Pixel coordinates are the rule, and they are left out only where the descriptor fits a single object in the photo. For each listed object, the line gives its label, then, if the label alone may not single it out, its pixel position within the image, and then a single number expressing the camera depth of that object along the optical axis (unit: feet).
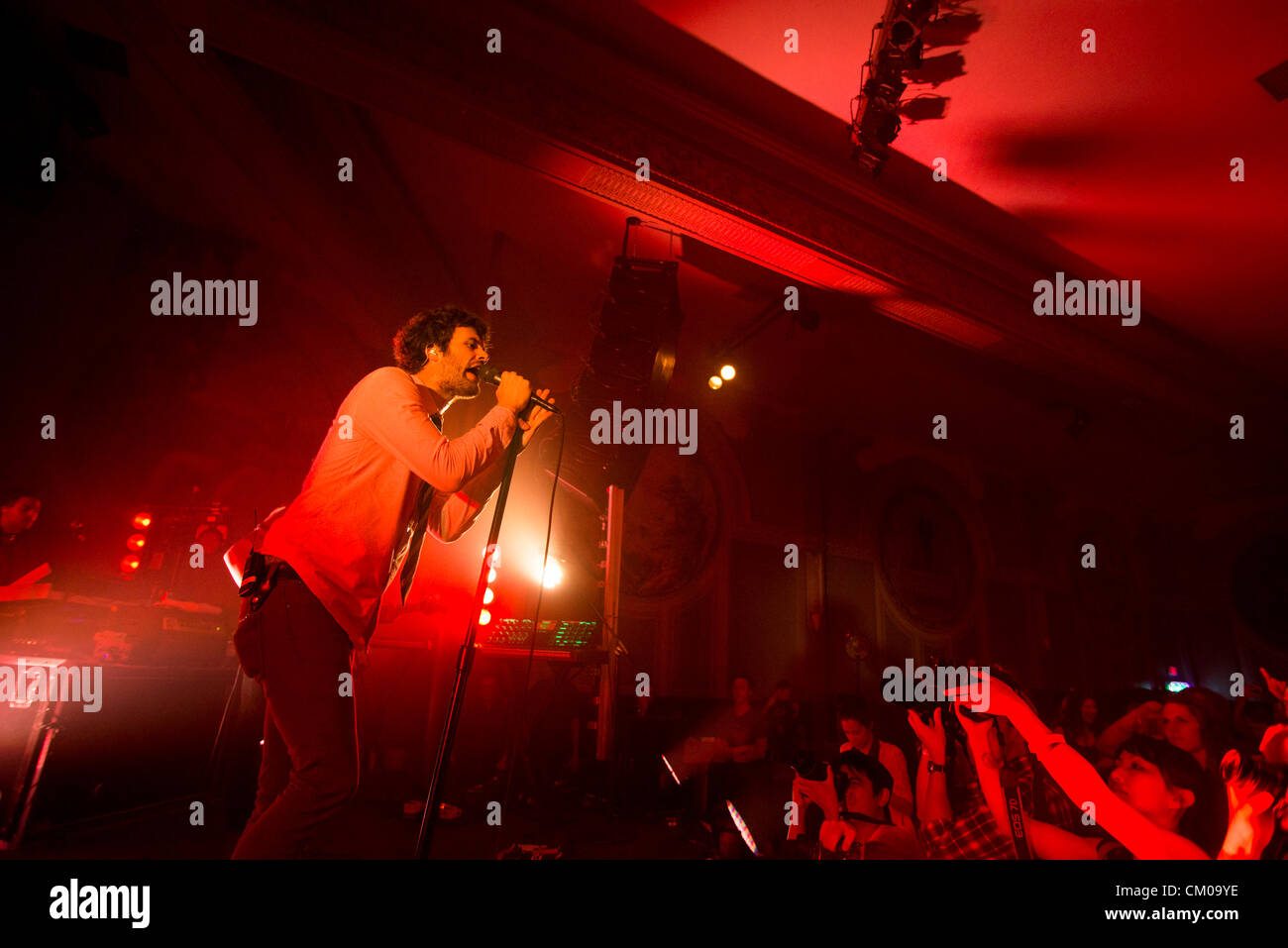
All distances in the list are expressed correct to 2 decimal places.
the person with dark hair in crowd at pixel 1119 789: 5.98
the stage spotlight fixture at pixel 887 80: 9.30
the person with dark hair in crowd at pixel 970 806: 7.52
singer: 4.28
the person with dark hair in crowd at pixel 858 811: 8.30
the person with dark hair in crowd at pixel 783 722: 17.26
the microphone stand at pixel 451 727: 4.31
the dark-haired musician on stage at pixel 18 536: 11.09
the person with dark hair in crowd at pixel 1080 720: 17.37
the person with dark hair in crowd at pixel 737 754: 9.88
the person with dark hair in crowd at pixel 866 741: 10.80
